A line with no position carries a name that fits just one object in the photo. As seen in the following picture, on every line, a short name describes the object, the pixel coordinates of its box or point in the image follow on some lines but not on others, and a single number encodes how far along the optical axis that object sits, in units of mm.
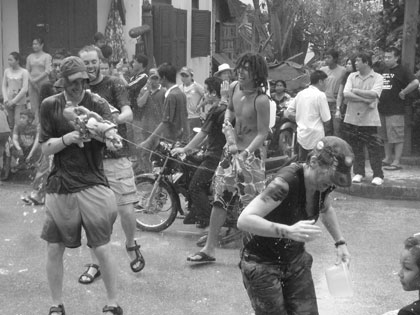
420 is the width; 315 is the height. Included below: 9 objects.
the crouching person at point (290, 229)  3801
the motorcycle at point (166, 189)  7891
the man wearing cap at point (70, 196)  5242
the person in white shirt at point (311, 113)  9789
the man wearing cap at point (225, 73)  12250
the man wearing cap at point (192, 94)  12117
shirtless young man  6609
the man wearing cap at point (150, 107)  10430
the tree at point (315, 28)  16312
